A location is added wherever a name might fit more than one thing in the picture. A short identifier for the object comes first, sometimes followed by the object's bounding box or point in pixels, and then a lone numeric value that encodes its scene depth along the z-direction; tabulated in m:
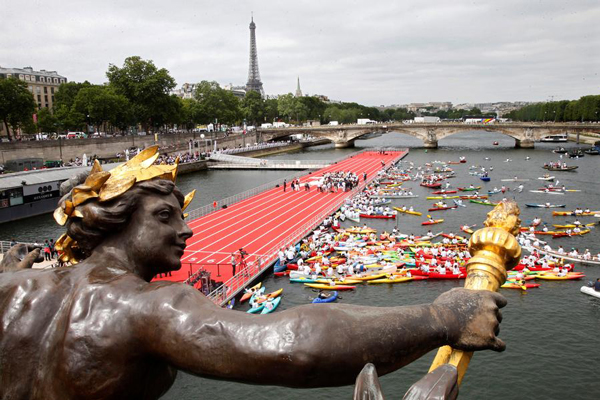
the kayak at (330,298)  21.70
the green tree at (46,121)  71.07
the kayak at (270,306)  20.86
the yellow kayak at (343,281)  25.26
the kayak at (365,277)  25.80
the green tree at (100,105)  70.31
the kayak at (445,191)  53.48
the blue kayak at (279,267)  25.98
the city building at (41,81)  96.75
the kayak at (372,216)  40.88
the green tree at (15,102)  56.69
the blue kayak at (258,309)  20.79
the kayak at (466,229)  35.72
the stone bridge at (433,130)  93.56
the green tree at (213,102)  104.38
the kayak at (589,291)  23.16
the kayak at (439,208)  44.84
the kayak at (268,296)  21.88
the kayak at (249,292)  22.25
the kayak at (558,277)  25.69
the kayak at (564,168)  65.50
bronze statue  1.87
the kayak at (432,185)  56.91
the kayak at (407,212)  42.69
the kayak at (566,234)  34.94
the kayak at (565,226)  36.96
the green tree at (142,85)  78.38
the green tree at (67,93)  79.50
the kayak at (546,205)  44.34
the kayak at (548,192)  51.10
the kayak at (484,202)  45.64
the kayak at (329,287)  24.56
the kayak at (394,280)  25.55
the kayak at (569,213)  40.94
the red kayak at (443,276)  25.75
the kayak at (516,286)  24.58
